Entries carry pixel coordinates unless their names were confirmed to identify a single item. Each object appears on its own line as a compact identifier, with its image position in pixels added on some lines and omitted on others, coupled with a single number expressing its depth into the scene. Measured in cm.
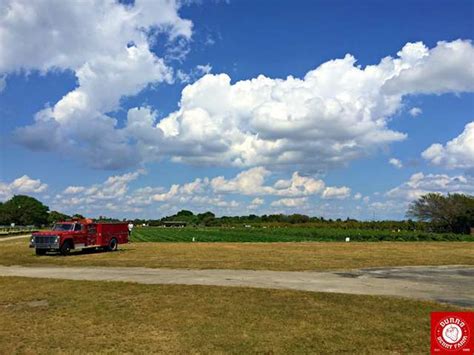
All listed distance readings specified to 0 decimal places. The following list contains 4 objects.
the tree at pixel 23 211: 14688
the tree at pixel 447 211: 10144
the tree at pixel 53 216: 17696
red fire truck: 3225
